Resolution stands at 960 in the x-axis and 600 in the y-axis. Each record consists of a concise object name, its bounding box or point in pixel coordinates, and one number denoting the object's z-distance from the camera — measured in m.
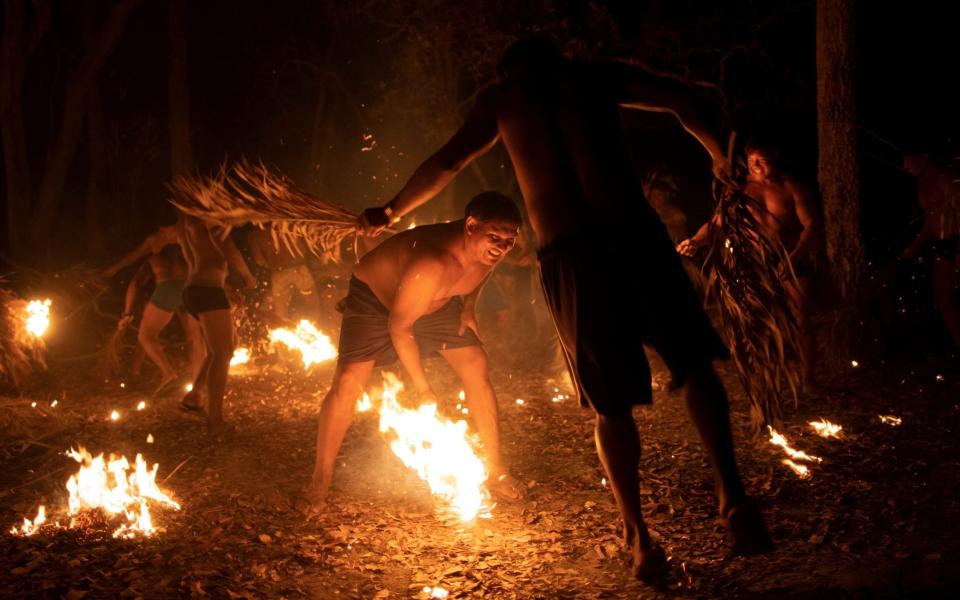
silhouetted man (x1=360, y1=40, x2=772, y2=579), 3.33
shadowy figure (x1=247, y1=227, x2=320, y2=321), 10.62
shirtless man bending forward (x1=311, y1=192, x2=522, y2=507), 4.67
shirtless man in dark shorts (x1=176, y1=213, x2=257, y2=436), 6.89
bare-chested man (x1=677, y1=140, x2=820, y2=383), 6.32
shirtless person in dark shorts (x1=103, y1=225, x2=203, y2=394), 8.63
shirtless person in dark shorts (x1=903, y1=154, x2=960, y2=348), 7.31
